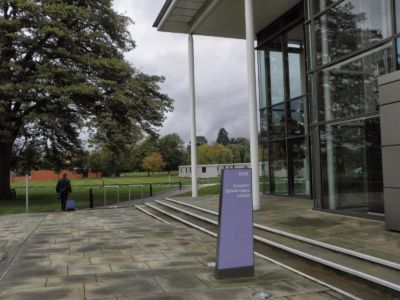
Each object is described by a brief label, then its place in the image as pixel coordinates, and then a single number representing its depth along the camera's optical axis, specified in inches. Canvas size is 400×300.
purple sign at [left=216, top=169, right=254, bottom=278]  249.8
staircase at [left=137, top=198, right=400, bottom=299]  225.9
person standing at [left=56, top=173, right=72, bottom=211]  751.1
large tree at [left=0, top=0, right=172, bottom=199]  836.0
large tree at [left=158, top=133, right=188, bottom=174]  3713.1
